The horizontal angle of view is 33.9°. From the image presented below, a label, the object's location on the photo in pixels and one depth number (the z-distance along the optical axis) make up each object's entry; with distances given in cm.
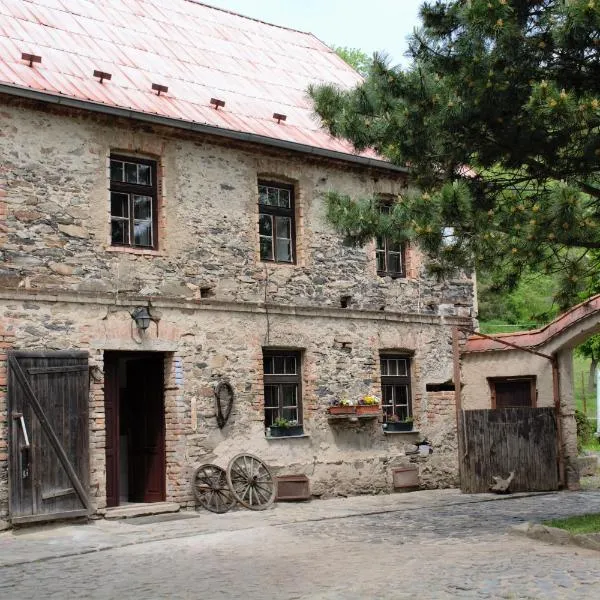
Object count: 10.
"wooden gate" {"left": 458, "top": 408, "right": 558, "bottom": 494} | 1600
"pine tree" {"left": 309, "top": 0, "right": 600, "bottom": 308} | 997
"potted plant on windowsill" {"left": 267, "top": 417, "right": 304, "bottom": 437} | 1496
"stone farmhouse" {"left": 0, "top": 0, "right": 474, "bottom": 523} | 1264
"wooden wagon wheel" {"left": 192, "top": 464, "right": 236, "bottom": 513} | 1380
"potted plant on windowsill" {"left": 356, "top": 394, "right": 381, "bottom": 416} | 1582
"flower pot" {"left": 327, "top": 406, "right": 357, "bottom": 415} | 1554
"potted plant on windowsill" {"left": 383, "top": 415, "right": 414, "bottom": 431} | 1648
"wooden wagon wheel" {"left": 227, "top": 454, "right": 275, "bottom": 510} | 1400
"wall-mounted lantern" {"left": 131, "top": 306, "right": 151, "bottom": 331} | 1341
